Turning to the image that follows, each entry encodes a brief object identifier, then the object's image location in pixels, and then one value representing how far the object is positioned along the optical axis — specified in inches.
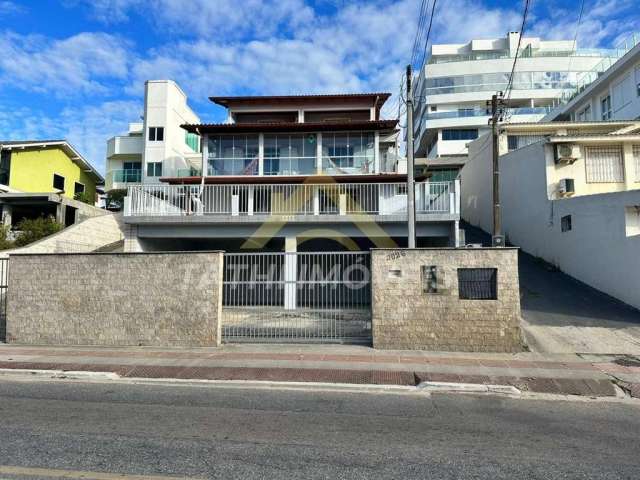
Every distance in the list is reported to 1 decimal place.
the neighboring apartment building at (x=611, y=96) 898.1
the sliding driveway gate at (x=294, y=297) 397.4
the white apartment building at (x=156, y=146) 1266.0
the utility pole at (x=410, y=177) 456.8
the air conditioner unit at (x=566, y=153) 669.3
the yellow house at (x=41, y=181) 959.6
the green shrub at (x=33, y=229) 772.6
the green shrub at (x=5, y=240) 709.3
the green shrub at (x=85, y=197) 1206.3
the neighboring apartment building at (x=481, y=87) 1787.6
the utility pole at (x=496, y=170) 553.4
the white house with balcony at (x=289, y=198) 609.9
